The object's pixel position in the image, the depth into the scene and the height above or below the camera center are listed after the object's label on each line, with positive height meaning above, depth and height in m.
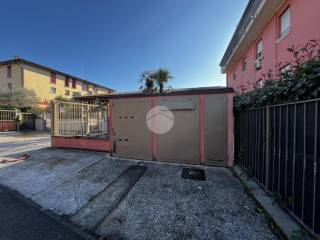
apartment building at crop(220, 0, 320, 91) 4.94 +3.62
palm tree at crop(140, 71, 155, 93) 14.79 +3.47
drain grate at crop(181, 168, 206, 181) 4.26 -1.62
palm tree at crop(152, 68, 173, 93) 14.63 +3.81
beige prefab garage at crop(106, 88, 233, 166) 5.04 -0.30
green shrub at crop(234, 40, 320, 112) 1.85 +0.46
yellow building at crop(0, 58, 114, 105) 20.14 +5.54
